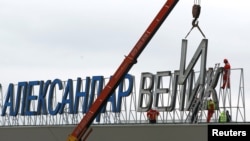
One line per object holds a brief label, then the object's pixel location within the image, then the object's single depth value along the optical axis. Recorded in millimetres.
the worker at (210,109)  54097
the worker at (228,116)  54156
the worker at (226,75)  54406
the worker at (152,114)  58497
